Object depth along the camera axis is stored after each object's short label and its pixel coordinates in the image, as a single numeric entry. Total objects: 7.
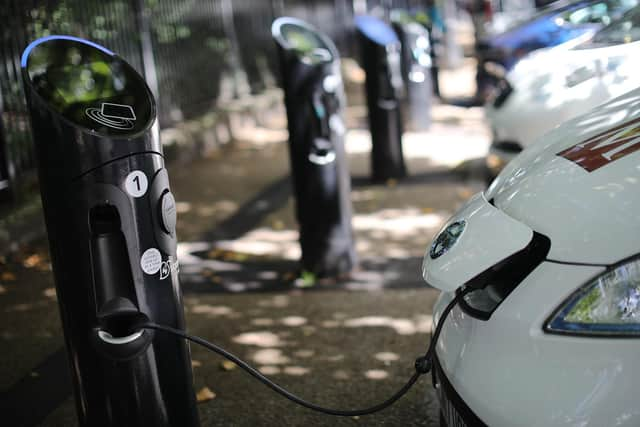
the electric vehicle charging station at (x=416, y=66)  10.30
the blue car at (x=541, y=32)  7.70
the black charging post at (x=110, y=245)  2.65
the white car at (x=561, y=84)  4.94
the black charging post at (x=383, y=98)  8.18
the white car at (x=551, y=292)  2.11
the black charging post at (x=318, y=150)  5.28
